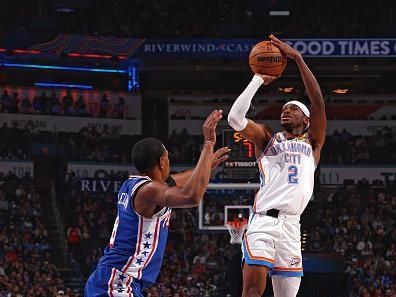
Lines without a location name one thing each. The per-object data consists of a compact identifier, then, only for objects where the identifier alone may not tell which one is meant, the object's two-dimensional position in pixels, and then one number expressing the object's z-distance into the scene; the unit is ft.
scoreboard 52.19
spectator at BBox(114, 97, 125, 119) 106.32
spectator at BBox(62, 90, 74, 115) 104.27
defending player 20.06
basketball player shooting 25.13
